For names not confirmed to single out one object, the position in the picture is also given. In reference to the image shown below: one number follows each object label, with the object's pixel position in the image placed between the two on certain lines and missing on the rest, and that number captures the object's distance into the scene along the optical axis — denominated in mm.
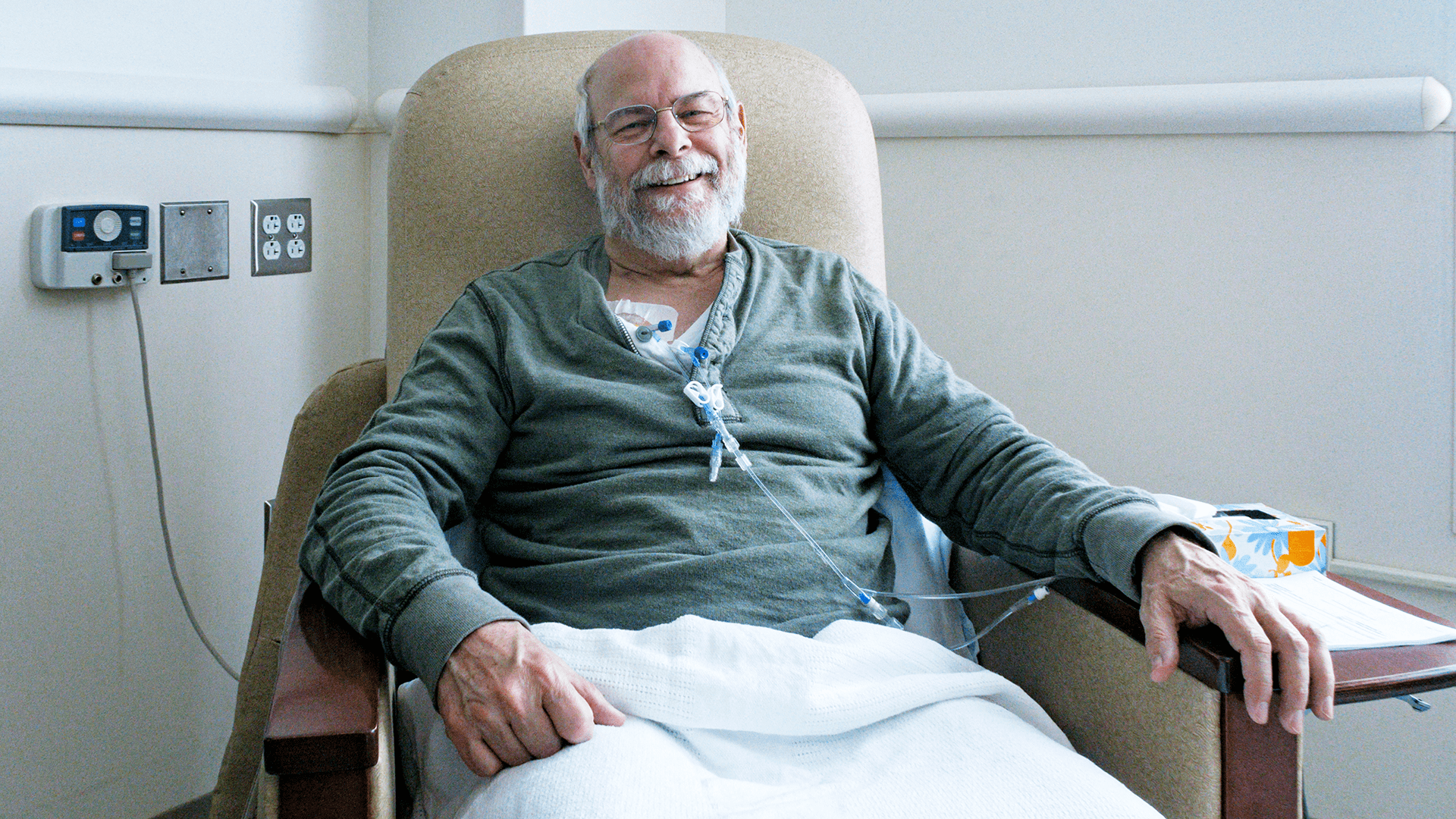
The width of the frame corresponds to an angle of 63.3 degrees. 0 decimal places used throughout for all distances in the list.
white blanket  884
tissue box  1235
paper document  1051
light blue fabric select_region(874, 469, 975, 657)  1314
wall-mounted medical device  1475
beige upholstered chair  1460
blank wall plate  1630
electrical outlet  1772
